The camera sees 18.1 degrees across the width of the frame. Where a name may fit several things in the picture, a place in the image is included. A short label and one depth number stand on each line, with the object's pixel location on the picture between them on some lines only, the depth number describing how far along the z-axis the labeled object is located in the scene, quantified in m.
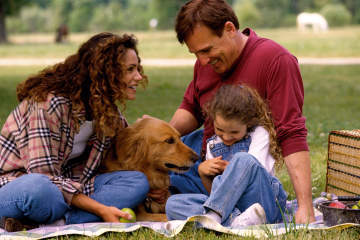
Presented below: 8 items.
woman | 7.47
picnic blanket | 6.67
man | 7.45
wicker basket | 8.43
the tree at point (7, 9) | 60.42
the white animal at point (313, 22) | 82.67
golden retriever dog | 8.64
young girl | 7.11
